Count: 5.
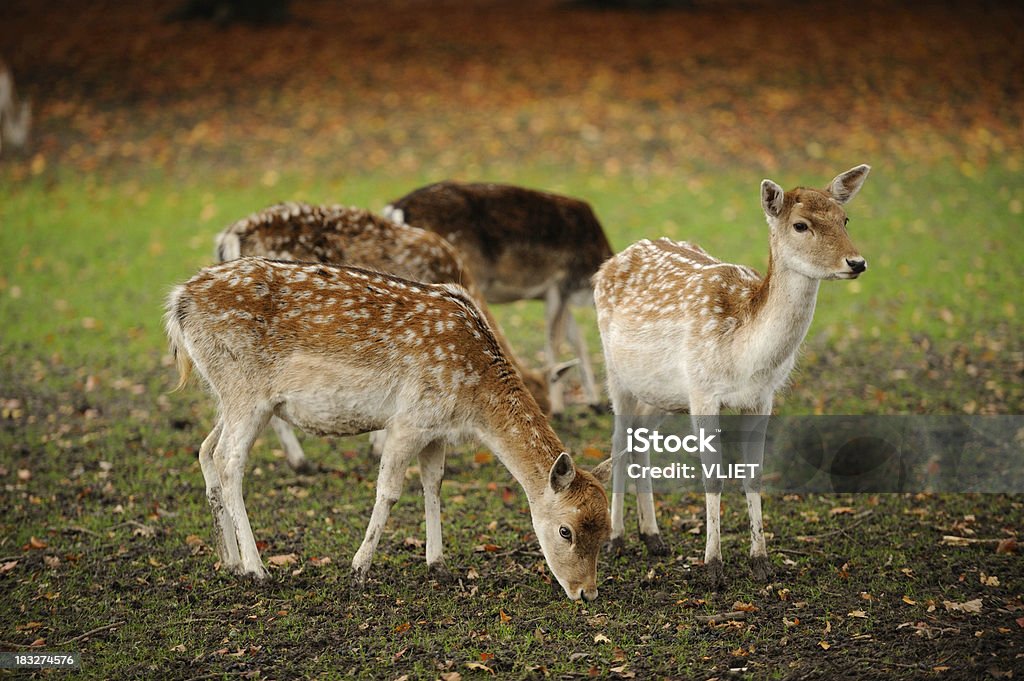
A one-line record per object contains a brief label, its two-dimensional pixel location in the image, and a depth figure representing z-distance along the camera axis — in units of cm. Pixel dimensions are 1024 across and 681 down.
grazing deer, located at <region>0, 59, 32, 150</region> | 3697
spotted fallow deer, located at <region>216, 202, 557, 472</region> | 1672
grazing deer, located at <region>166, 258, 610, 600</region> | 1266
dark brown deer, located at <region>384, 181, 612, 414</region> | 1942
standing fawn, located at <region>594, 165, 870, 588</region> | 1196
